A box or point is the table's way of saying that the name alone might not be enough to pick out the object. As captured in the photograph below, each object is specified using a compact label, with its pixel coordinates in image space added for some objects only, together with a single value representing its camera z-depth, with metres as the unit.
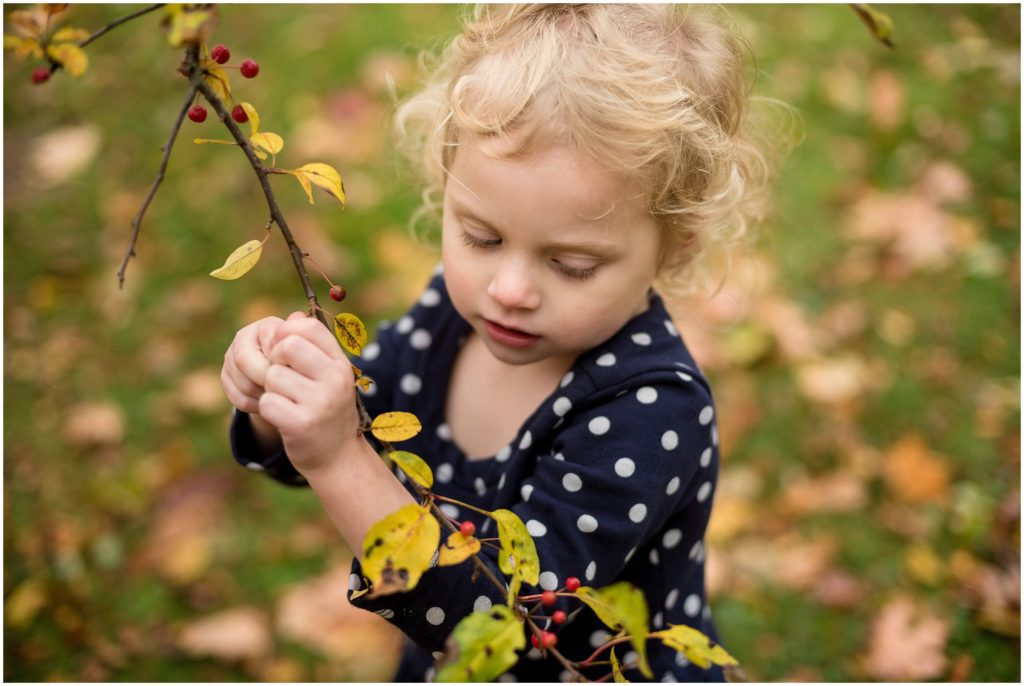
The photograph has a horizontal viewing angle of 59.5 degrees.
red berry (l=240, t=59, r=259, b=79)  1.07
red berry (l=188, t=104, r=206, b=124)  1.05
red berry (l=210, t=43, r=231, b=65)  0.96
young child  1.05
